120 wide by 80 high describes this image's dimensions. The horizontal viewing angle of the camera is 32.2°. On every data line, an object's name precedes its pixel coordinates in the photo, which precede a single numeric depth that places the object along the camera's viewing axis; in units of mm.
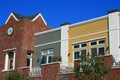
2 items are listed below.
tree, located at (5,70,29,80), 17781
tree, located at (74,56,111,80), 13443
